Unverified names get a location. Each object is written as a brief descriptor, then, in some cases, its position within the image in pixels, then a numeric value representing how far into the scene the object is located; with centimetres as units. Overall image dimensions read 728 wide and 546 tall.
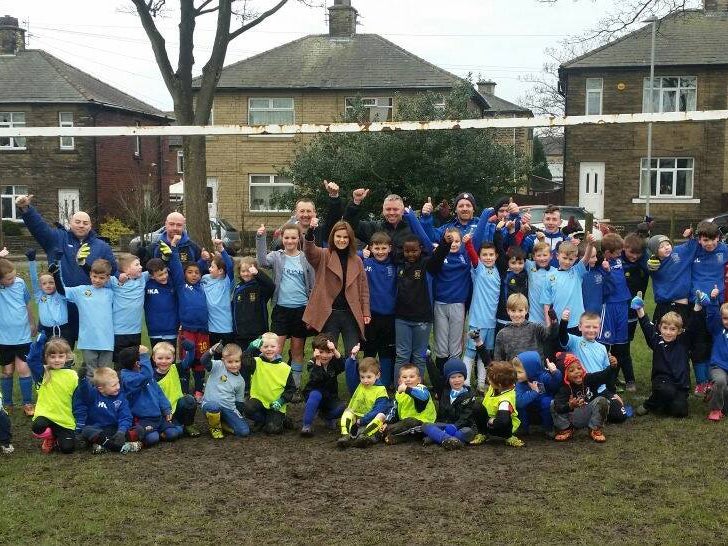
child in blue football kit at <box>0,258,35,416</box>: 774
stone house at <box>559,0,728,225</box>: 3042
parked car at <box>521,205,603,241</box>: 2309
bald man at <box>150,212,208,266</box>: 786
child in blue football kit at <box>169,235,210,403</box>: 783
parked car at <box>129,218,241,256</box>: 2734
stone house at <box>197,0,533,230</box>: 3228
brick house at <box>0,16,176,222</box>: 3394
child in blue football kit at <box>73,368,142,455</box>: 657
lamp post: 2555
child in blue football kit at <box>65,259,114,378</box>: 741
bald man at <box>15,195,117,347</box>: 757
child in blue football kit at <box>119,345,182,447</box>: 674
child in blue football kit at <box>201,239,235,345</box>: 802
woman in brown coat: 750
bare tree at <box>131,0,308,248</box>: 1916
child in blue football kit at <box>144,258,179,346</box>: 774
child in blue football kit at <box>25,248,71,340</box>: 774
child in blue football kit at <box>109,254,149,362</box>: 755
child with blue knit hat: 660
